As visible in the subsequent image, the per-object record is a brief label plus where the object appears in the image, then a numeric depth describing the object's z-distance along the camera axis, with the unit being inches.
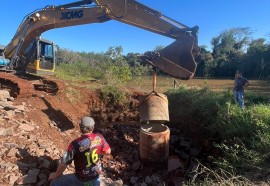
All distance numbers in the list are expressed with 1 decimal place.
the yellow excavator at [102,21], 134.0
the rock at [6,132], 133.1
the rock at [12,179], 104.3
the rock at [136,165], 159.5
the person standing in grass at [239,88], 201.5
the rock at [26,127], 144.6
